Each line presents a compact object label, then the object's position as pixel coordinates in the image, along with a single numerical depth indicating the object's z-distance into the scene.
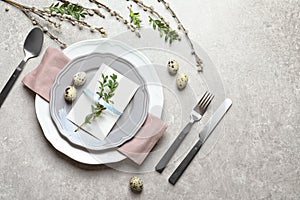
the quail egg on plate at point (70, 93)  1.15
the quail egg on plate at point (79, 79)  1.16
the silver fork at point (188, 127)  1.15
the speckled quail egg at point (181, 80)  1.17
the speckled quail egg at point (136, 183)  1.14
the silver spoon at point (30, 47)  1.19
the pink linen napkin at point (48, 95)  1.13
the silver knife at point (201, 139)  1.15
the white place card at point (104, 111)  1.15
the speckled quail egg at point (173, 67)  1.18
